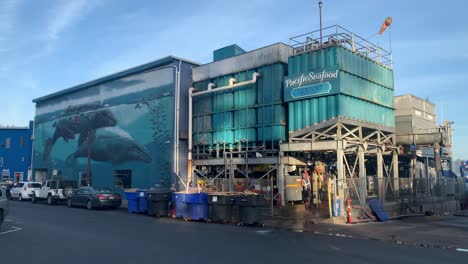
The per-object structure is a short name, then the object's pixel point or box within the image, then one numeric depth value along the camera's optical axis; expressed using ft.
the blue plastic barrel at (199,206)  60.34
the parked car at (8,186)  118.11
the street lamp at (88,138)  109.01
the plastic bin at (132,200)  73.97
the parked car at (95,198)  81.51
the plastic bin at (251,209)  55.11
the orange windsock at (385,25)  85.16
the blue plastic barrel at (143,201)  71.92
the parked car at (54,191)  95.25
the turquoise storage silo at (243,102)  81.71
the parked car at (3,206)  48.16
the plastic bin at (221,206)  57.93
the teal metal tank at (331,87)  71.56
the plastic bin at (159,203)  67.77
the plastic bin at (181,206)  62.69
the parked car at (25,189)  107.65
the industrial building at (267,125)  72.49
